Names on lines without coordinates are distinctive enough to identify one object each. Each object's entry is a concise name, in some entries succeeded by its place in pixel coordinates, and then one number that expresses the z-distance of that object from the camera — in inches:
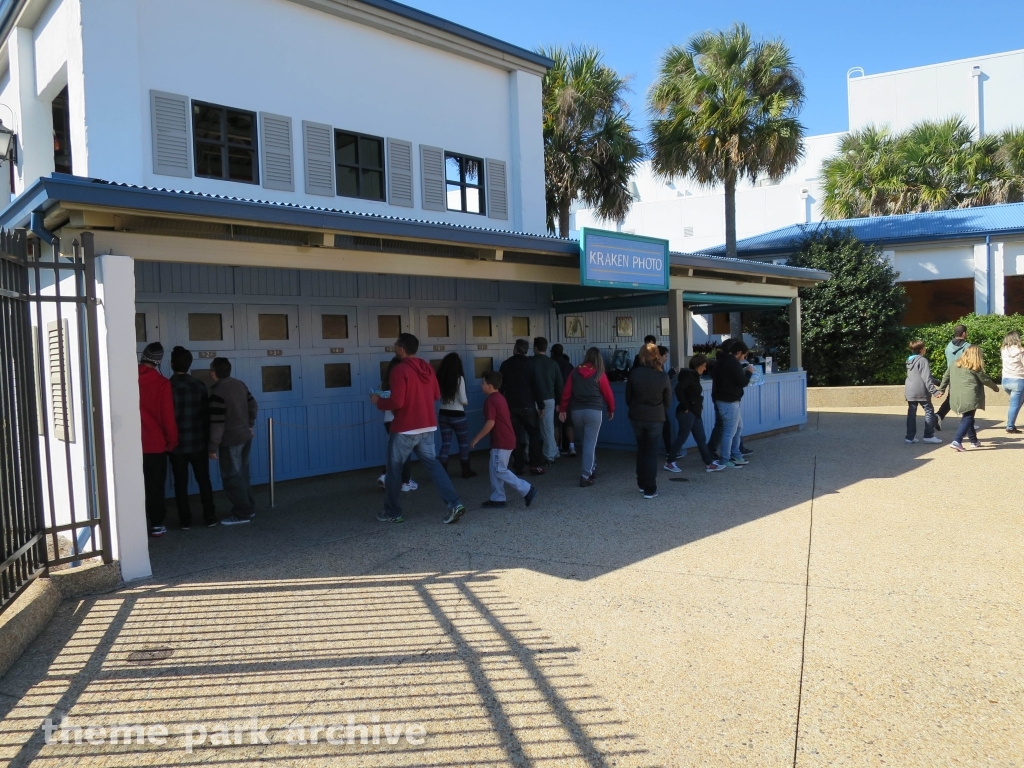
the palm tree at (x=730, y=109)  804.0
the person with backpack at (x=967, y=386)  434.9
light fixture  414.9
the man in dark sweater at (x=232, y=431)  300.9
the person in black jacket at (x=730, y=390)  401.7
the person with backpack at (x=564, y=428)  464.4
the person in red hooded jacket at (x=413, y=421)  287.4
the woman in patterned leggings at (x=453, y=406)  382.6
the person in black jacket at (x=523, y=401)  412.2
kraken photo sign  368.2
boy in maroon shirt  318.0
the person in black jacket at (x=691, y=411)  399.2
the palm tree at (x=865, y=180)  1080.2
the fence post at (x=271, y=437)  338.7
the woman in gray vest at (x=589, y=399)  355.9
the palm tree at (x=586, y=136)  853.2
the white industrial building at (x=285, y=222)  230.7
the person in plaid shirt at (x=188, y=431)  296.4
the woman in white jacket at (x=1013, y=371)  486.6
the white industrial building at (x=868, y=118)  1517.0
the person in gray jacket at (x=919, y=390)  471.5
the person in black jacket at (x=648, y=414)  334.6
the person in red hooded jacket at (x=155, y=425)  279.3
